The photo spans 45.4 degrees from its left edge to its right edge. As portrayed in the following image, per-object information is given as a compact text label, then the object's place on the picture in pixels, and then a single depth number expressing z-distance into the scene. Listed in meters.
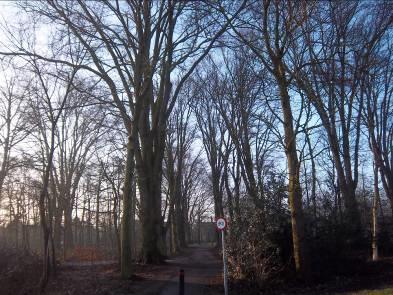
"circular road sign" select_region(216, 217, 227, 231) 14.51
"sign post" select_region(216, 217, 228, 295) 14.46
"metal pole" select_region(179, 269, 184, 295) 13.09
